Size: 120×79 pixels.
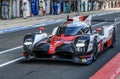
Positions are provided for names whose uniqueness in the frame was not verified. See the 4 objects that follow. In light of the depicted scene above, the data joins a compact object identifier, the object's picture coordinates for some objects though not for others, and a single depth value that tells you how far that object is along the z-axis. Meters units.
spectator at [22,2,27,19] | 37.78
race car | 10.74
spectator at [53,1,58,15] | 47.47
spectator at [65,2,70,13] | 53.97
